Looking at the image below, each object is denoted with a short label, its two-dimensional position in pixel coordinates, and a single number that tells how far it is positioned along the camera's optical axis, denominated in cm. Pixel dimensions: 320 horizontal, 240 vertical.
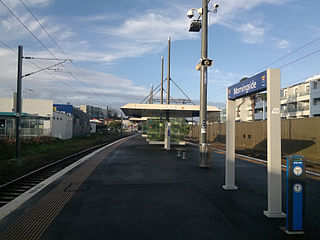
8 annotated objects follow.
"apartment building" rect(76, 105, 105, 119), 12638
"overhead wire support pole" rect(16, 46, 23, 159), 1356
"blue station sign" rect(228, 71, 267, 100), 543
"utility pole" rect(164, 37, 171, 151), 1945
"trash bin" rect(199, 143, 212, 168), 1085
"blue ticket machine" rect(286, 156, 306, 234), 405
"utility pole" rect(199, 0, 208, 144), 1103
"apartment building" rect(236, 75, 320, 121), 4147
